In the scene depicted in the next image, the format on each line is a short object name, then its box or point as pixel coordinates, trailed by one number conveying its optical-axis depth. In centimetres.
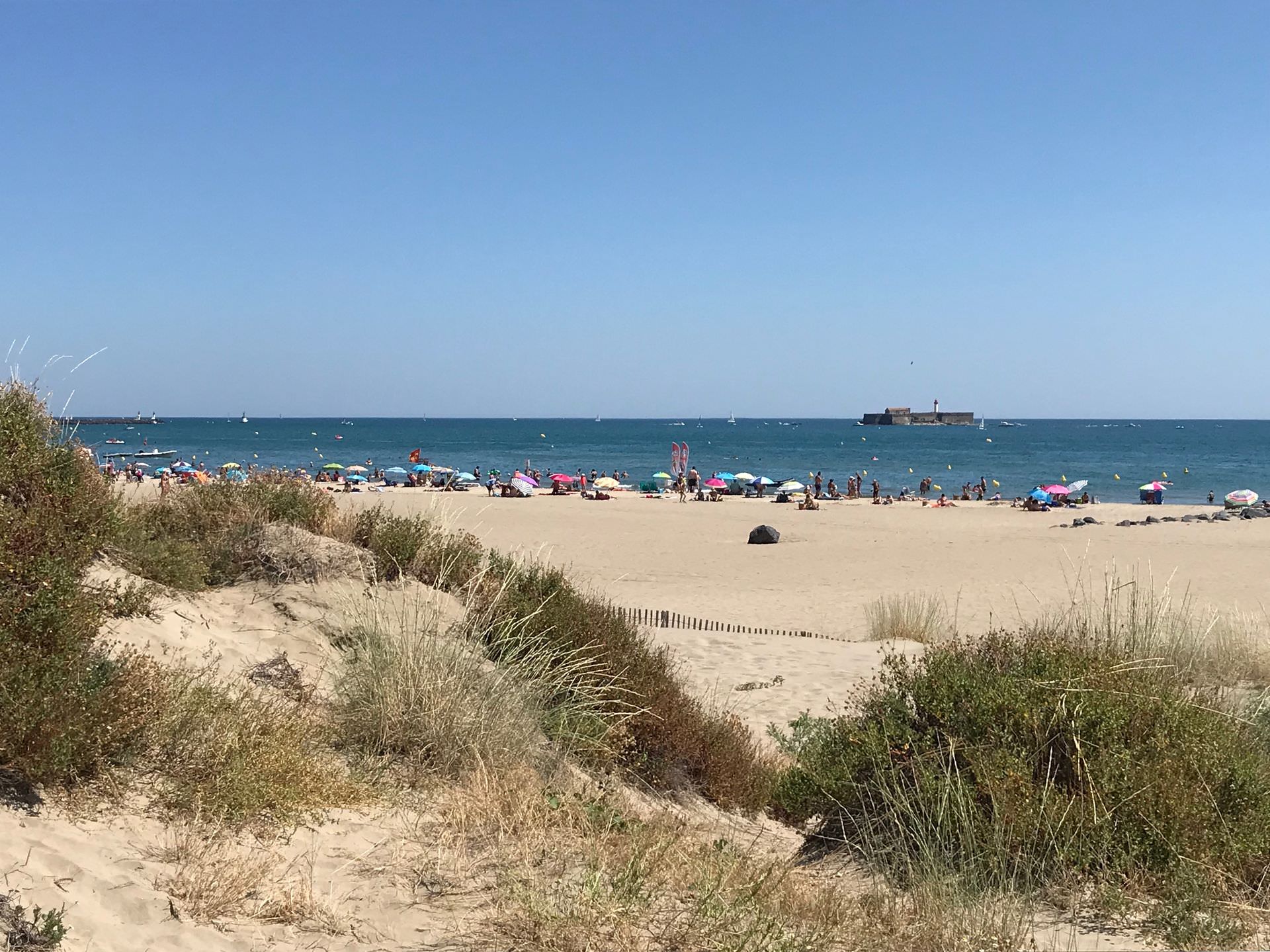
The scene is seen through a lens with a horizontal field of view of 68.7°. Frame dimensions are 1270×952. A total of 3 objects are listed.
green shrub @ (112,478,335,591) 733
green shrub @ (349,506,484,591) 822
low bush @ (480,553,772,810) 614
